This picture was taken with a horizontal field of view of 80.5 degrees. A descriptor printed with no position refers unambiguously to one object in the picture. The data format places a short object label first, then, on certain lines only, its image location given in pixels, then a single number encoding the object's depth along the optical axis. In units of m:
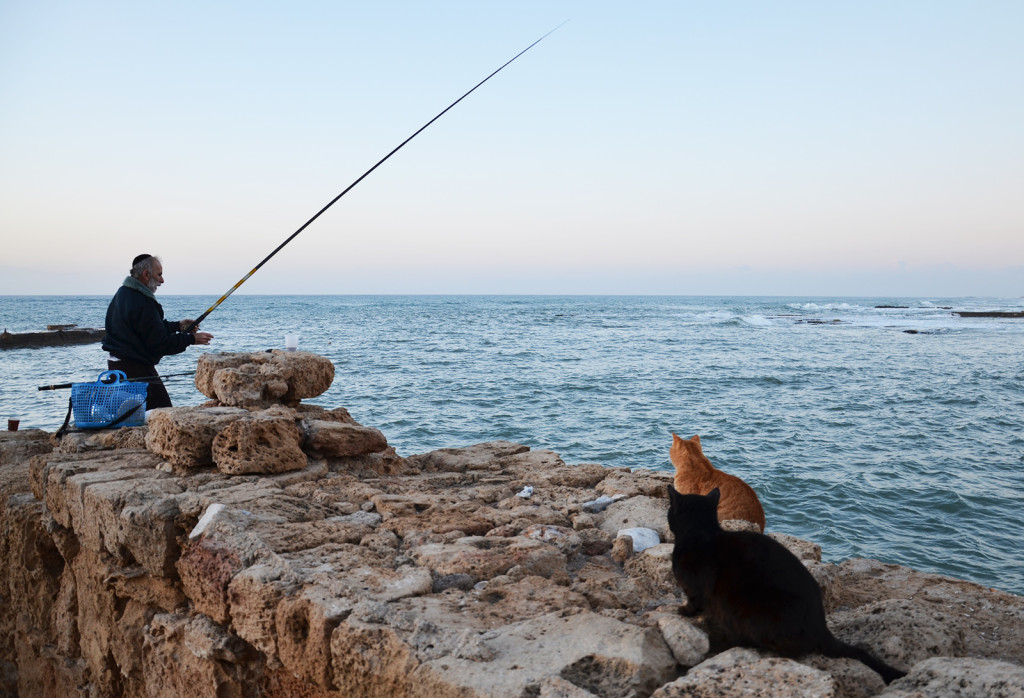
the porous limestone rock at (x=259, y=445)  4.05
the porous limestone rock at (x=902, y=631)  2.29
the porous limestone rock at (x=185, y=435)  4.06
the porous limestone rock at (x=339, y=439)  4.58
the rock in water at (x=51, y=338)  29.72
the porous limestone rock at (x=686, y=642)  2.20
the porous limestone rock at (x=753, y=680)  1.77
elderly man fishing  4.91
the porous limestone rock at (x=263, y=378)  4.84
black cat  2.01
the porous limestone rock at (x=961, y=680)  1.79
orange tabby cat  3.59
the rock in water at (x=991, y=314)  51.12
